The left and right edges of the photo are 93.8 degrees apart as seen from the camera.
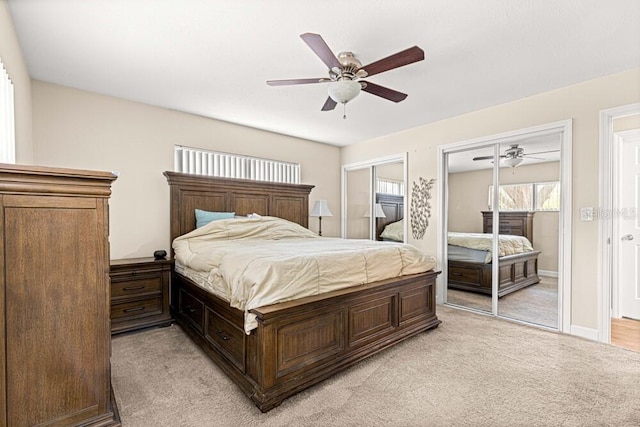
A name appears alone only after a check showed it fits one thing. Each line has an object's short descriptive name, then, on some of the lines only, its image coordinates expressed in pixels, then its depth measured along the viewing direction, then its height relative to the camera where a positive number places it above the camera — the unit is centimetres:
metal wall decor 453 +6
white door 360 -23
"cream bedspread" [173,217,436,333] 207 -43
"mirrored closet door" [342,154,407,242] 500 +21
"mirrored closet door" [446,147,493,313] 405 -28
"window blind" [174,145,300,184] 410 +69
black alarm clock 354 -51
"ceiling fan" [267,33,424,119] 205 +107
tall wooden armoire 130 -40
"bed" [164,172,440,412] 196 -96
